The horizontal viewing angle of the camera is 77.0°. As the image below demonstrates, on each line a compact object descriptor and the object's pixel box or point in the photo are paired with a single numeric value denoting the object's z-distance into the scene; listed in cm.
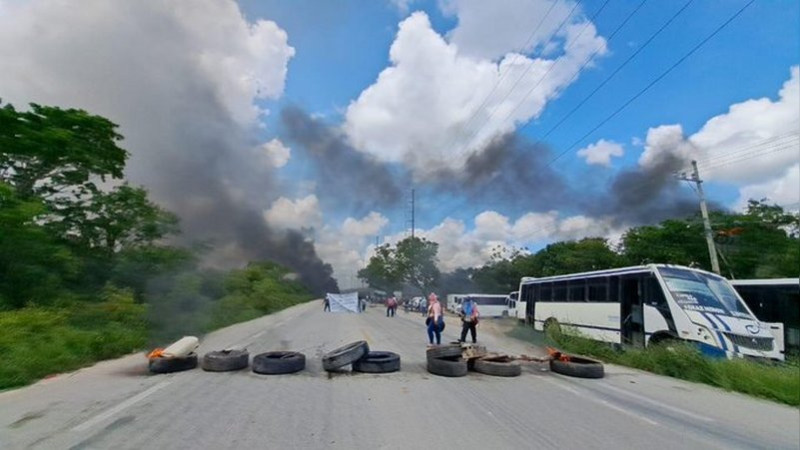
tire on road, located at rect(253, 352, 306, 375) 902
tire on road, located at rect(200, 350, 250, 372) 915
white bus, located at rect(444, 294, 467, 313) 5305
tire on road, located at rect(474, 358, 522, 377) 961
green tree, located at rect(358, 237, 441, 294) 7356
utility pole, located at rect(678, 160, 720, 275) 2272
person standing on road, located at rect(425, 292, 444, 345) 1453
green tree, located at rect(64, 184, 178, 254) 1776
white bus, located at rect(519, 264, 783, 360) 1121
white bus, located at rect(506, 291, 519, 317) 4195
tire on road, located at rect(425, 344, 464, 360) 982
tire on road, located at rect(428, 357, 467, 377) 930
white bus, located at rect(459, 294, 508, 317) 4397
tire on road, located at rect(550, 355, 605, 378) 999
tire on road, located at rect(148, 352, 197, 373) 892
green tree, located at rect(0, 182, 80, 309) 1277
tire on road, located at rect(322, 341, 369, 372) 920
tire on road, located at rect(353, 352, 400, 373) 943
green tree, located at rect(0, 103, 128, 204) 1518
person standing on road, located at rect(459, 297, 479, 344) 1566
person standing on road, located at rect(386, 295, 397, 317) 4028
